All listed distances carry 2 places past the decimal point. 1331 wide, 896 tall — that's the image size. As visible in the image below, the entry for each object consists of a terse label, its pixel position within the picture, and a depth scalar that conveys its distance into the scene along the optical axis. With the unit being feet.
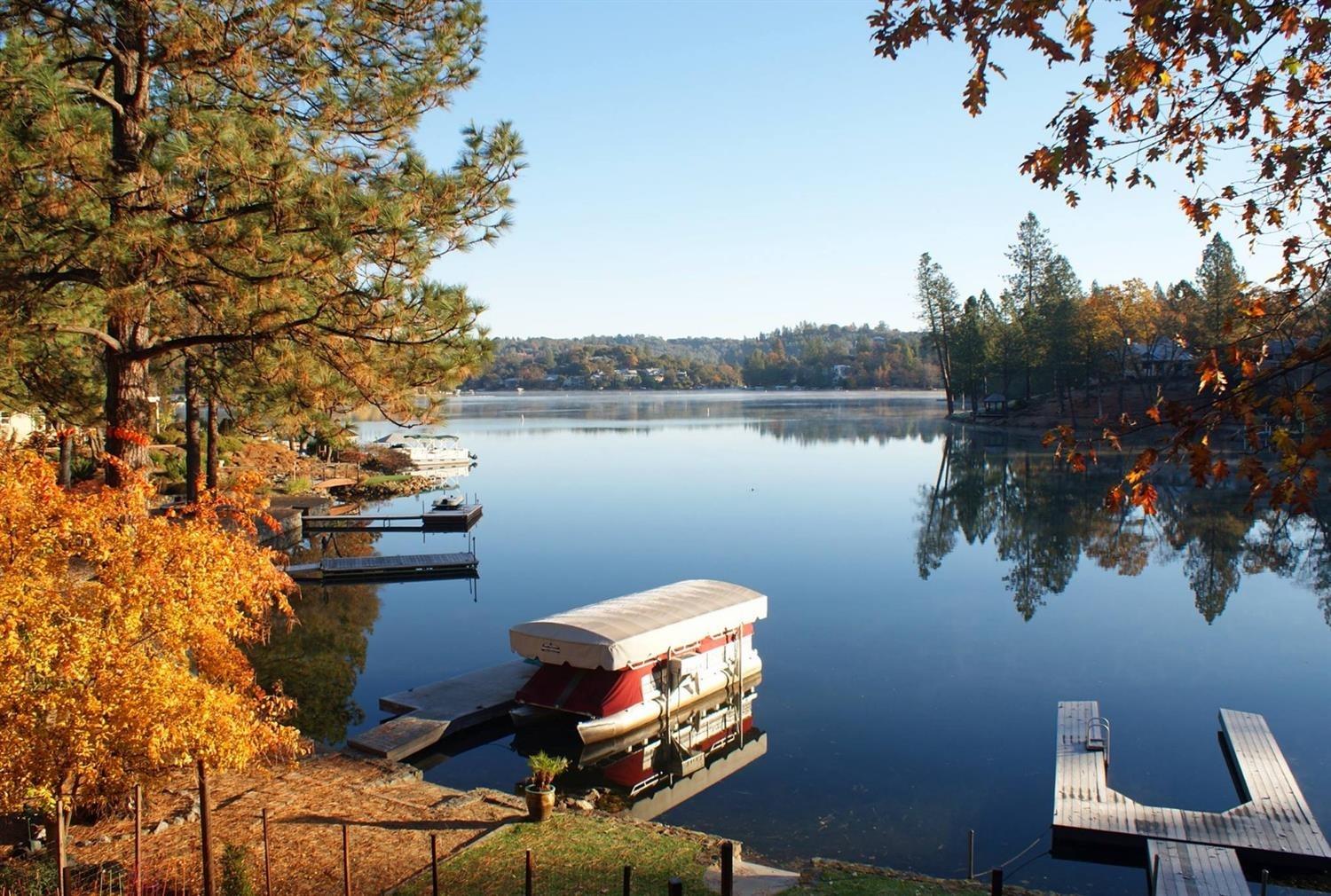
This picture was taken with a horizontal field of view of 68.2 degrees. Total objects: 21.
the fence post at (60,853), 25.42
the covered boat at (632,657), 56.08
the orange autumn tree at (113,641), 23.17
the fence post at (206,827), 27.22
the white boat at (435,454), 222.07
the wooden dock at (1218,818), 38.27
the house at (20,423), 121.60
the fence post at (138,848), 26.25
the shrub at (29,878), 26.89
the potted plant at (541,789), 38.58
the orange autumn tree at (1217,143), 15.37
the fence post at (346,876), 27.28
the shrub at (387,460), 211.20
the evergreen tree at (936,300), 349.82
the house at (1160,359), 256.52
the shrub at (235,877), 24.94
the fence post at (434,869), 27.61
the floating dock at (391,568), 102.89
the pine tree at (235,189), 36.06
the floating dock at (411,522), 129.80
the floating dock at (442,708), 51.26
